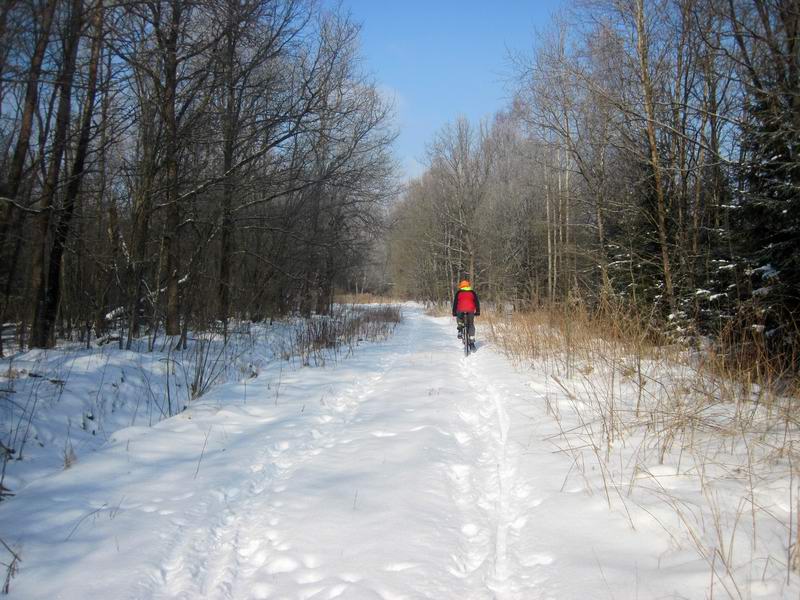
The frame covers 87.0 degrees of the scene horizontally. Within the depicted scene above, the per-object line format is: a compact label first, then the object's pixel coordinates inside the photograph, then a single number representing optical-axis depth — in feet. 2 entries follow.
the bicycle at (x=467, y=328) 34.73
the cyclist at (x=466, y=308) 36.04
